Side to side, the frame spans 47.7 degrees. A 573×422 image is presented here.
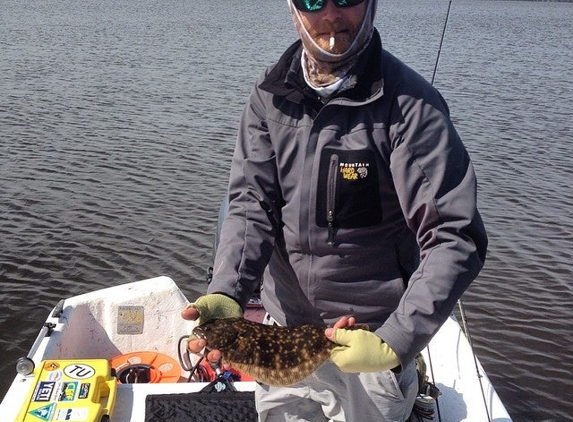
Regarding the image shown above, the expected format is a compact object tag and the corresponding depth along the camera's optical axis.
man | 2.55
